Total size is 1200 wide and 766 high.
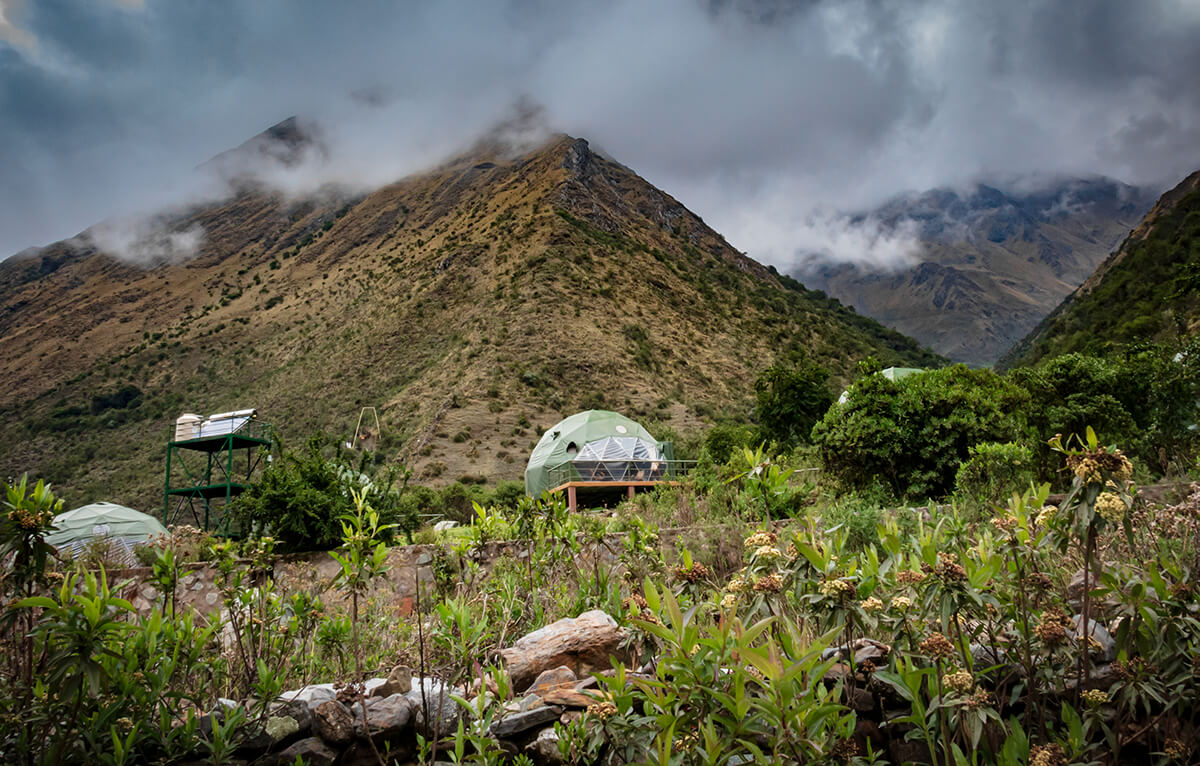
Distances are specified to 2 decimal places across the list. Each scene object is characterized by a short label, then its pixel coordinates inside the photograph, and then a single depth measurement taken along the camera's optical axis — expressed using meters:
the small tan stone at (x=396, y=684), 2.98
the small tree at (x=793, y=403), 20.61
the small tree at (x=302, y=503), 9.08
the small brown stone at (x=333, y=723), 2.70
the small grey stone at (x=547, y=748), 2.56
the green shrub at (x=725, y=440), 17.81
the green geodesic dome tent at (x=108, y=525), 16.64
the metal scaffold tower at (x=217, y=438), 23.61
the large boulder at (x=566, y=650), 3.34
